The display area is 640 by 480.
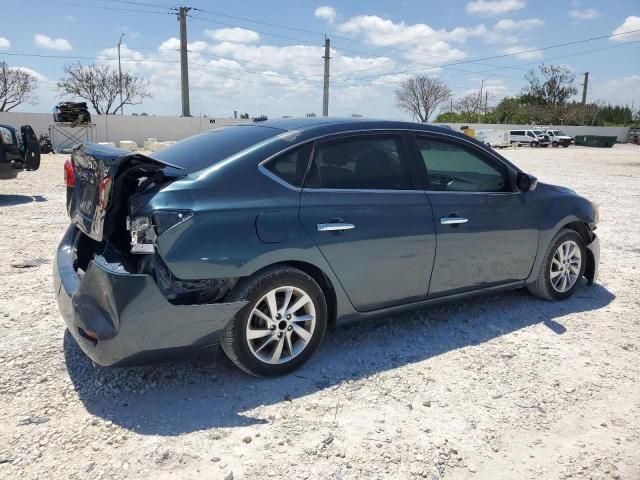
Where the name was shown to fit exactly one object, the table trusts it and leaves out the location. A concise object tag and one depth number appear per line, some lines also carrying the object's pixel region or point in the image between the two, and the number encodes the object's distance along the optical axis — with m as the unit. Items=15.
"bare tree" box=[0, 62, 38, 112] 50.65
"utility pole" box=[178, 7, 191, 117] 35.44
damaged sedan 2.91
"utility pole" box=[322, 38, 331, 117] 39.56
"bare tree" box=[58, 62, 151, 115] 52.88
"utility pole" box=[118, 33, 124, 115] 49.55
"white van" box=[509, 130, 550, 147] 52.03
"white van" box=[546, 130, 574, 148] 52.56
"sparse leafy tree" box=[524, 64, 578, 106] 74.75
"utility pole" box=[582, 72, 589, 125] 77.50
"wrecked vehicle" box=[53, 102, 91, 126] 26.19
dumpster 56.34
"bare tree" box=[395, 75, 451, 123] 68.94
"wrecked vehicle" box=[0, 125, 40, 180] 9.68
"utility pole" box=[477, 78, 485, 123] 80.16
